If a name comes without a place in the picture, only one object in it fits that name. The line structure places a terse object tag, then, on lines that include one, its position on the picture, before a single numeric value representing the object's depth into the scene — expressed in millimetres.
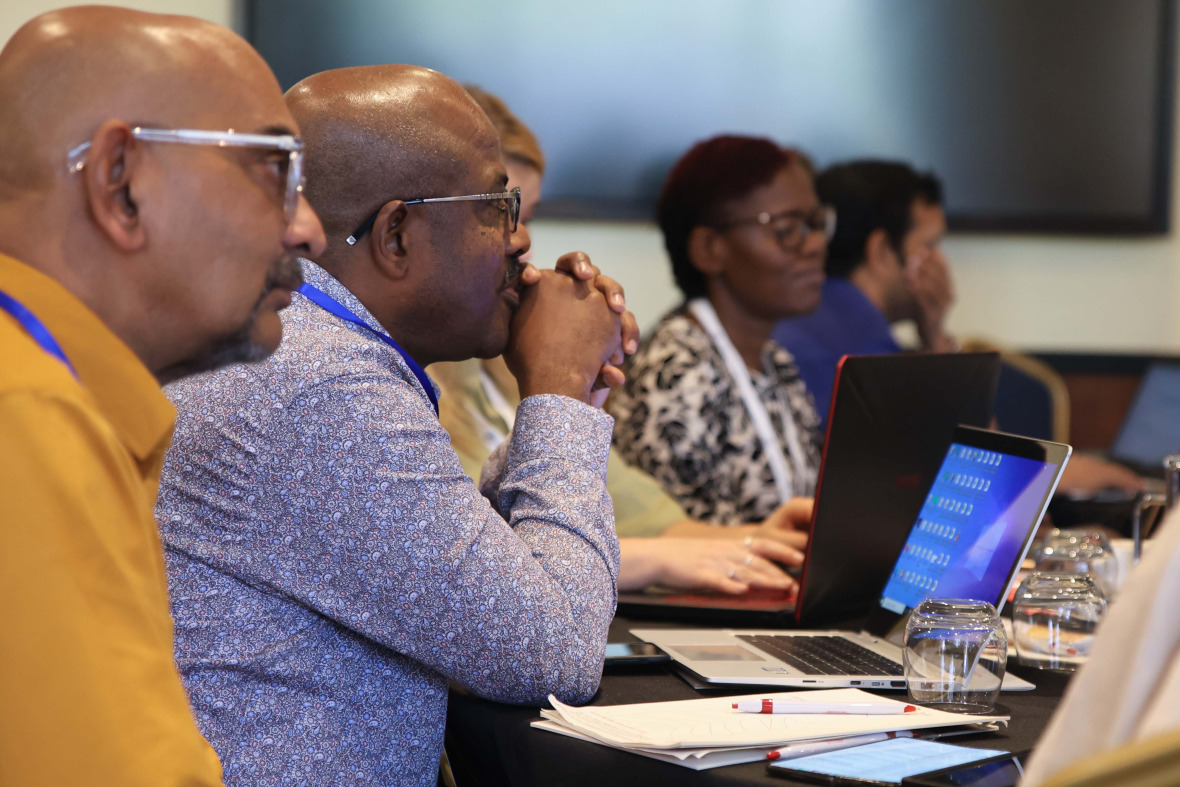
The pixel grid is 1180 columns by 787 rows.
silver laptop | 2845
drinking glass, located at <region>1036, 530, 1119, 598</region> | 3075
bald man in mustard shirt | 2411
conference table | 2637
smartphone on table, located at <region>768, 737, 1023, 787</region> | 2578
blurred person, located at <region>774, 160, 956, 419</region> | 5722
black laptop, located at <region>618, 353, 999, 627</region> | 3055
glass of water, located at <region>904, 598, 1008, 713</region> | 2757
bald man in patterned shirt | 2737
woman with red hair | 3985
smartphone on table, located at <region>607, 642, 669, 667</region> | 2886
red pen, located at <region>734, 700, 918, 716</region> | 2716
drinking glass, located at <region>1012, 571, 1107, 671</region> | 2888
